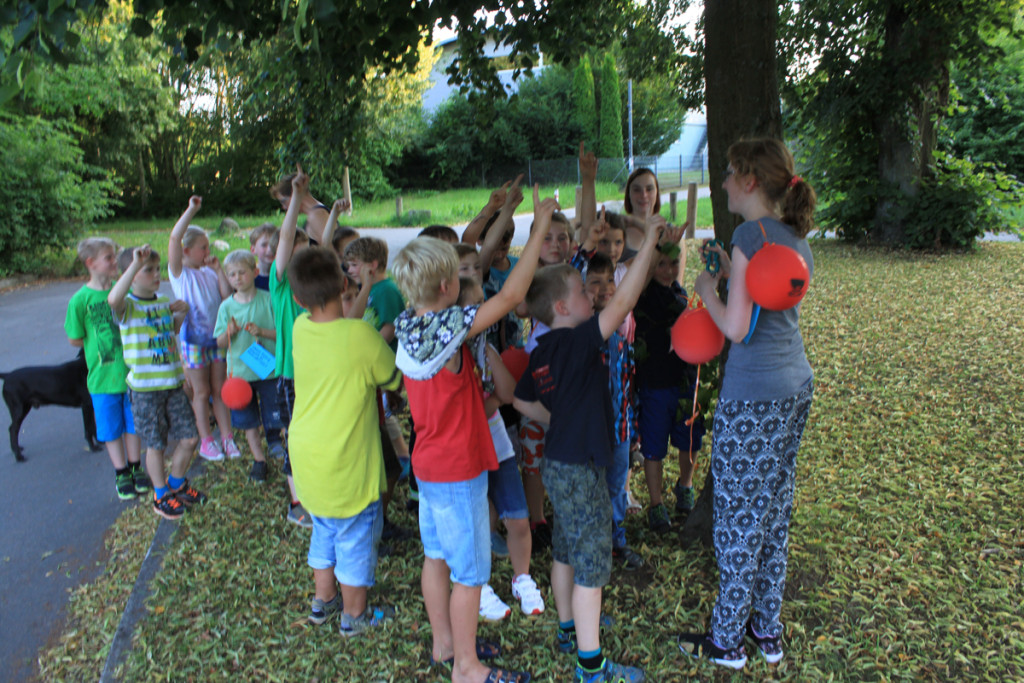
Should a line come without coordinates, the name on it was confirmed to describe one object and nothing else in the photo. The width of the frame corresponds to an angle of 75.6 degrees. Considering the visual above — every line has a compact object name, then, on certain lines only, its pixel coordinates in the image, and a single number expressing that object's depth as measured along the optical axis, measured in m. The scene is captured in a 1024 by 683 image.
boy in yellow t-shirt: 2.68
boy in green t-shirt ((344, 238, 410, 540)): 3.18
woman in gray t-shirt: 2.35
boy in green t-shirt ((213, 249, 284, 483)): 4.39
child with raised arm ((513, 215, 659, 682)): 2.45
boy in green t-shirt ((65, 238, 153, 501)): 4.18
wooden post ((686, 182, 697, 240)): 7.61
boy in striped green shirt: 4.15
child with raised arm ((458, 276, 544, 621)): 2.72
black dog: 5.02
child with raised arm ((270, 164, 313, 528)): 3.60
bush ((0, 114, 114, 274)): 13.12
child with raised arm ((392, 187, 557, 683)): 2.38
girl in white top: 4.64
